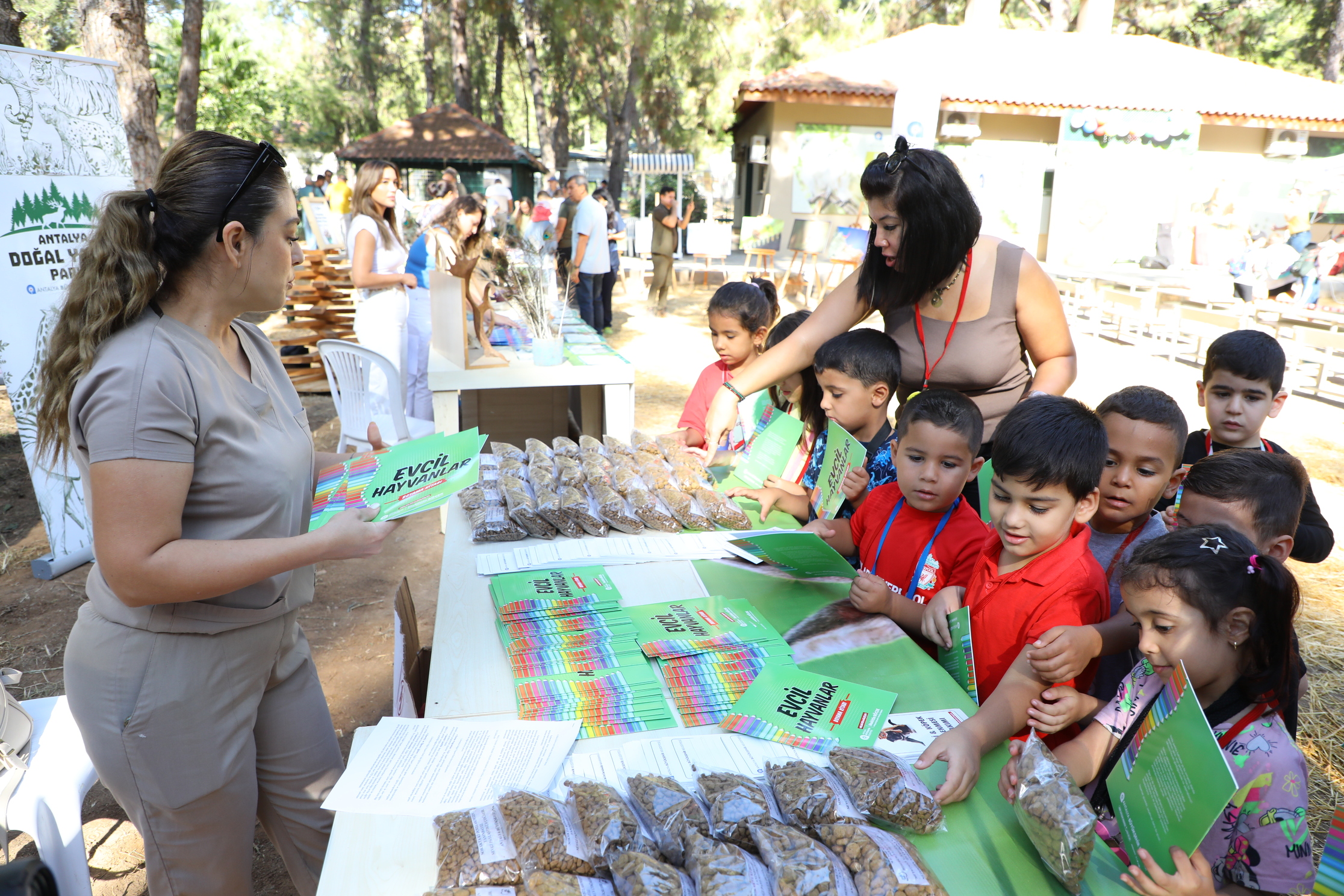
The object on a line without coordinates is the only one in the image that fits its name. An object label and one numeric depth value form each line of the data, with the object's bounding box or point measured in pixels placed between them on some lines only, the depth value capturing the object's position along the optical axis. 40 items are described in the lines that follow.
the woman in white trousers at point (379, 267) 5.26
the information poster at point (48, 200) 3.76
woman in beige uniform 1.28
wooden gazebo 18.11
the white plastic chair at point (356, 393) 4.75
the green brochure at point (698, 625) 1.71
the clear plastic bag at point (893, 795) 1.19
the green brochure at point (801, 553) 1.84
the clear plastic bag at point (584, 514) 2.29
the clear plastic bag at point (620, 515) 2.33
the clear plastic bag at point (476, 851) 1.08
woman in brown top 2.26
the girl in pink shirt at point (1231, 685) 1.17
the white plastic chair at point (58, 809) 1.71
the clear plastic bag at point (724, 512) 2.41
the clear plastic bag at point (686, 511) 2.39
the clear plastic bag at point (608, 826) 1.11
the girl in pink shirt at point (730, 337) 3.18
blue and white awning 24.58
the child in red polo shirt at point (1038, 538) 1.58
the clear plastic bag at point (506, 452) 2.76
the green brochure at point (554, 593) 1.86
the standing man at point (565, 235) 10.94
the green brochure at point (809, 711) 1.42
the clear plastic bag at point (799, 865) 1.00
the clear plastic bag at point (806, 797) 1.16
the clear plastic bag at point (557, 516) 2.29
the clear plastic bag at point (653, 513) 2.35
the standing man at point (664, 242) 12.08
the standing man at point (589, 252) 9.59
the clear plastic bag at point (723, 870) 1.00
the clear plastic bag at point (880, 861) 1.02
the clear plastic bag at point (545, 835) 1.09
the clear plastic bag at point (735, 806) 1.13
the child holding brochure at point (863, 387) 2.40
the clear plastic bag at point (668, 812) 1.12
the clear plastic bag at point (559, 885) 1.04
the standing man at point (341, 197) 16.83
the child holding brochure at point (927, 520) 1.88
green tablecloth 1.15
